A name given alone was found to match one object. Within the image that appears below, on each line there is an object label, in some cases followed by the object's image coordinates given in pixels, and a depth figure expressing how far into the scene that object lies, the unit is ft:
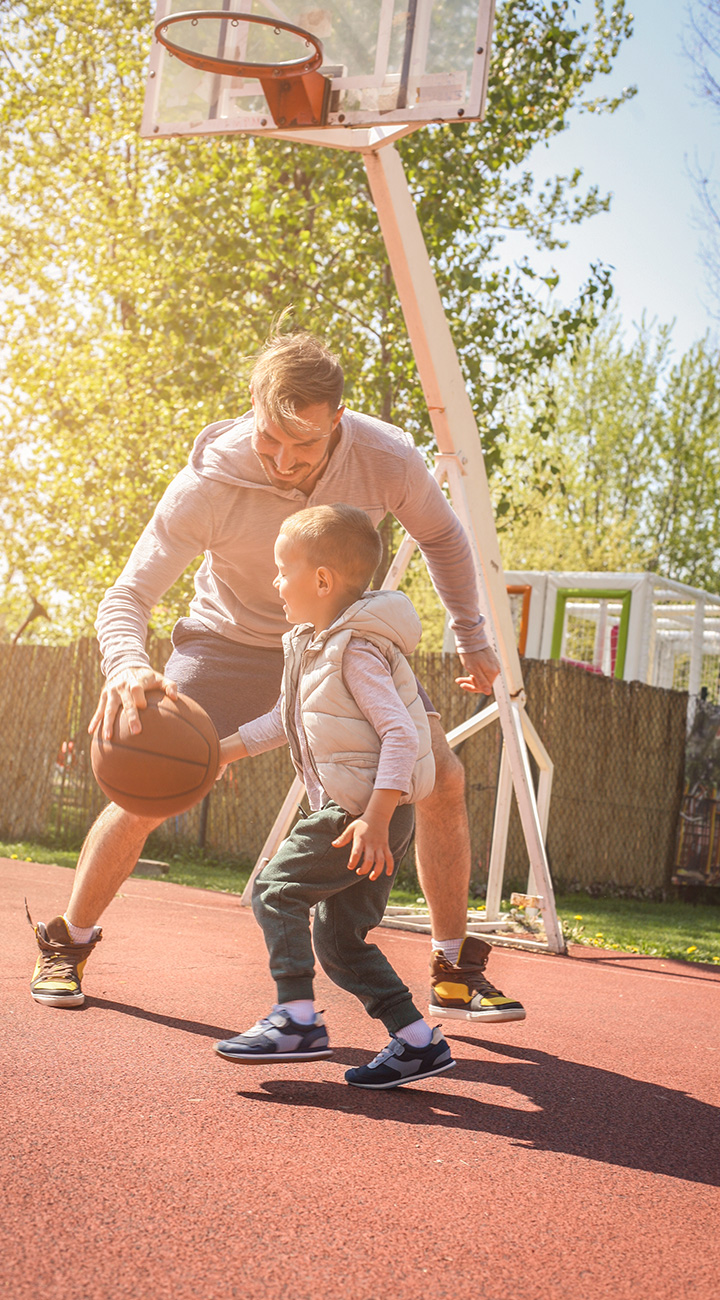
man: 10.74
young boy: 9.21
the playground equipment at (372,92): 16.81
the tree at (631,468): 102.63
